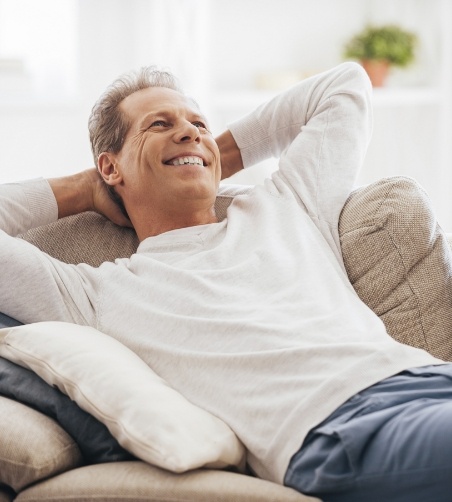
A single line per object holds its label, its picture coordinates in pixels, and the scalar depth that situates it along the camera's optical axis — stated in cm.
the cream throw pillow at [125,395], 220
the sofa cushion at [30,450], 222
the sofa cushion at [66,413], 227
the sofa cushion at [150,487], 216
